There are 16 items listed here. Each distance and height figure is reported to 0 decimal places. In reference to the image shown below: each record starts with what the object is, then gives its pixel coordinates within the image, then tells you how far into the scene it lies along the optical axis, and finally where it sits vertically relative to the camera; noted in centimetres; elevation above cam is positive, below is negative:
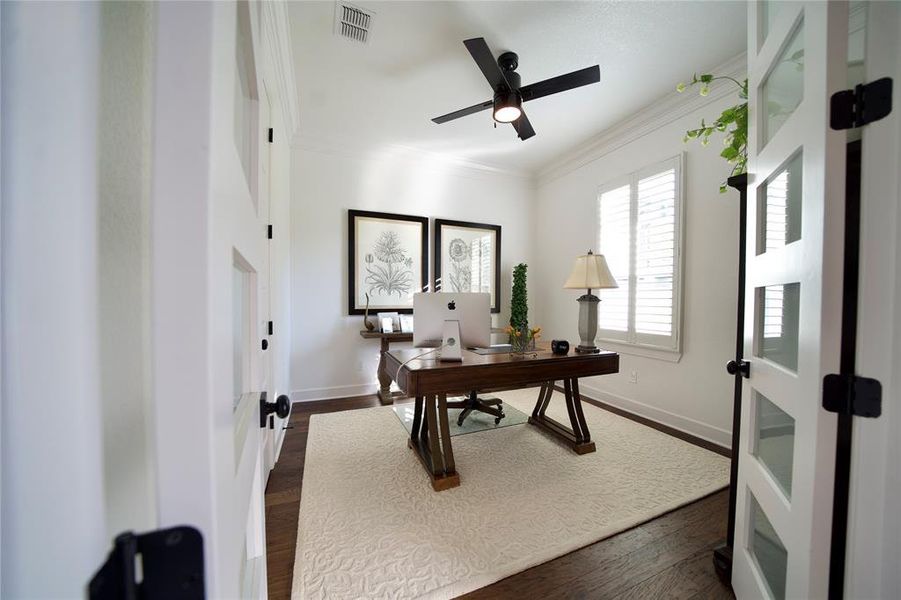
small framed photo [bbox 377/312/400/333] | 347 -29
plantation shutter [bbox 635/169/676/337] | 281 +39
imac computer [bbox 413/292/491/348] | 205 -15
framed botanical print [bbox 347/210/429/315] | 354 +39
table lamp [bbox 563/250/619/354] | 217 +8
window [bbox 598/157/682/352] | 279 +40
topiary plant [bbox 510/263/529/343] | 400 -6
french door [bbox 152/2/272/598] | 28 +2
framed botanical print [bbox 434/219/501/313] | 392 +47
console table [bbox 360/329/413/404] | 334 -49
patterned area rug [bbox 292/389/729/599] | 130 -114
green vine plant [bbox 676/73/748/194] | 135 +71
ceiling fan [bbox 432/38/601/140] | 193 +142
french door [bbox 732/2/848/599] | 75 +0
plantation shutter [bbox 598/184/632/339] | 319 +49
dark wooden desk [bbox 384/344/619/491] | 178 -52
